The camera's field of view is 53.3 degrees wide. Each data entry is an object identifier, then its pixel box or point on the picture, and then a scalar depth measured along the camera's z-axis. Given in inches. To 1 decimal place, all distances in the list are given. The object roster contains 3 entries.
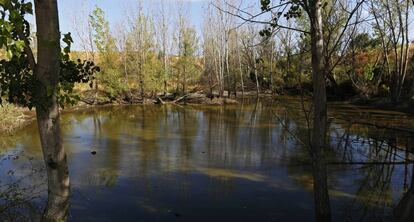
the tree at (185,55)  1434.5
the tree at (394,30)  932.0
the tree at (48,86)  141.3
